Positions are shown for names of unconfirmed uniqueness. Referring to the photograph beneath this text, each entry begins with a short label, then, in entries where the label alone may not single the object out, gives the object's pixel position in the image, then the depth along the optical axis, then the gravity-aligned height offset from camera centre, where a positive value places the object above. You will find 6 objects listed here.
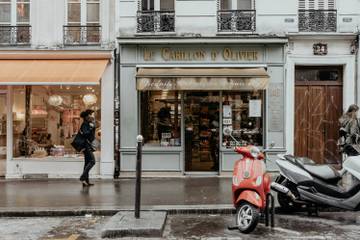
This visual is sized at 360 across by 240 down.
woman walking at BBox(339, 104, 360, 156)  11.22 -0.21
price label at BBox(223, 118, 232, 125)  13.07 -0.12
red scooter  7.02 -1.03
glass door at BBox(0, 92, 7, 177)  13.35 -0.54
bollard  7.77 -1.01
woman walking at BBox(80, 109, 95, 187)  11.38 -0.57
